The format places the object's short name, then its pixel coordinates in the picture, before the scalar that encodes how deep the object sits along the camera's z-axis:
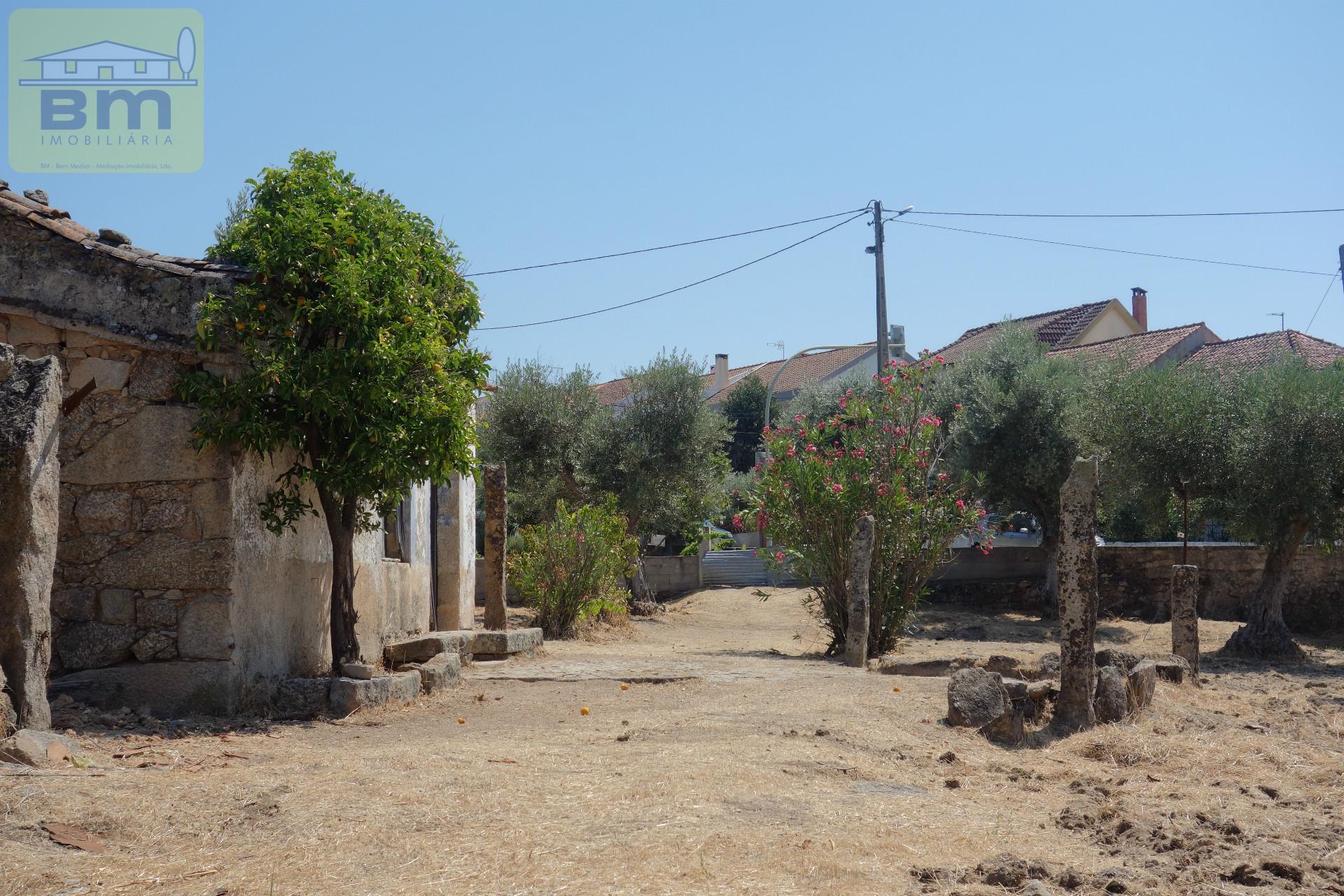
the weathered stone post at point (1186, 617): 11.03
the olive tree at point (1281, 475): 13.65
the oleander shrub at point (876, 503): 12.88
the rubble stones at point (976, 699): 7.48
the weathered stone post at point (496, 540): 12.90
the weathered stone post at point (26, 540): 5.46
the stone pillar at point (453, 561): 13.30
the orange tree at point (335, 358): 7.41
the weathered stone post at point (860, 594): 11.76
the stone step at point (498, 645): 11.76
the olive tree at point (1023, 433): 18.81
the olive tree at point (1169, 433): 14.78
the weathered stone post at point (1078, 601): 7.75
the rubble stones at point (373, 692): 7.79
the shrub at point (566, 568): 15.19
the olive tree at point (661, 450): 21.84
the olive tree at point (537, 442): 22.16
